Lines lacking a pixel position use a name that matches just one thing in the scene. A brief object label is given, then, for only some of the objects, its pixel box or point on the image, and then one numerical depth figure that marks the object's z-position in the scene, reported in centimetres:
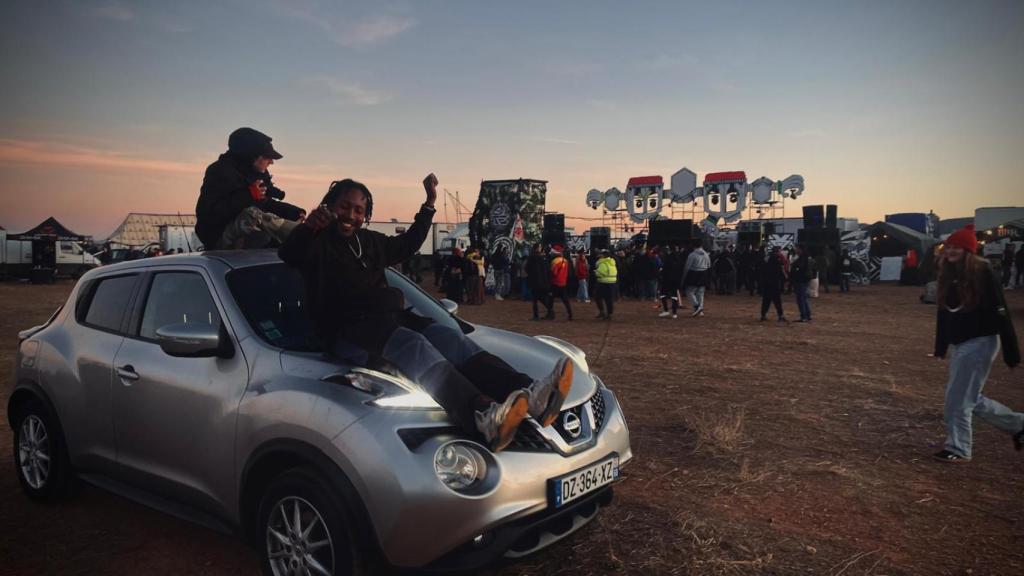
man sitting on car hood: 282
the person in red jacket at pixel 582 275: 2095
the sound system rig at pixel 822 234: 2781
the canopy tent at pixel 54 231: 3651
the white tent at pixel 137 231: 5147
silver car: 261
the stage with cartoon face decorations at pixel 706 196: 4191
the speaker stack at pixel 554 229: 2583
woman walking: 496
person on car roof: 432
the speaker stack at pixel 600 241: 2911
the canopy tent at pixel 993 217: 4960
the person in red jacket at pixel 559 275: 1597
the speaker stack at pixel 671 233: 2673
